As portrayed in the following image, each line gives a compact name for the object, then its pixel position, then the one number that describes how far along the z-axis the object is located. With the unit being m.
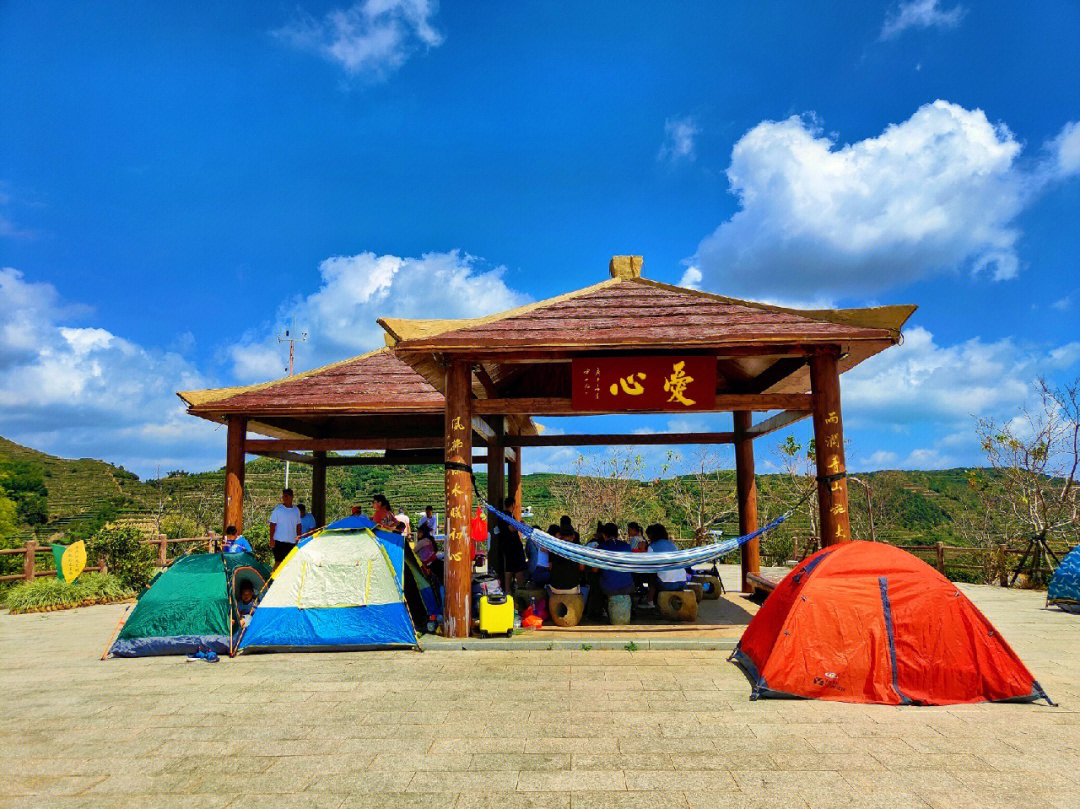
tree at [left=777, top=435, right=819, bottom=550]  20.97
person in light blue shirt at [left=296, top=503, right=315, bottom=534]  10.58
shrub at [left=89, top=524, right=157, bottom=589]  13.27
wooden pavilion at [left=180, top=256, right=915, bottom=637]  7.81
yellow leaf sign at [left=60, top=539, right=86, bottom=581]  11.77
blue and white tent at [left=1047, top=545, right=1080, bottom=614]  10.37
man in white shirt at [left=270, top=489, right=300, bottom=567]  10.18
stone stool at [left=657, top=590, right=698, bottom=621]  8.66
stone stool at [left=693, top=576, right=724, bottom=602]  10.84
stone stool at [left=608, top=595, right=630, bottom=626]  8.55
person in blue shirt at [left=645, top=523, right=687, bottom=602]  8.81
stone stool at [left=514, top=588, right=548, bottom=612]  9.21
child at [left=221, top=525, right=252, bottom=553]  8.84
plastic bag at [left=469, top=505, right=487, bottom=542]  8.02
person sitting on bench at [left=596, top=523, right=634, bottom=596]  8.66
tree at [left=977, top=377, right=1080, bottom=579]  14.90
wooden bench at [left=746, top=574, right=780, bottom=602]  9.80
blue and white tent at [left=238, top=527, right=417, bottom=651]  7.55
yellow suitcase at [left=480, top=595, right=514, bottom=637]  7.81
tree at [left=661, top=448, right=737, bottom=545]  23.38
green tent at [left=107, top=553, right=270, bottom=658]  7.46
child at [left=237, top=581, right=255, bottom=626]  8.62
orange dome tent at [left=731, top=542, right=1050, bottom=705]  5.39
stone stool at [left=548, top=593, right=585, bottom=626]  8.40
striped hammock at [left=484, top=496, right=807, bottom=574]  7.53
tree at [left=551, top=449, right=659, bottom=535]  26.34
